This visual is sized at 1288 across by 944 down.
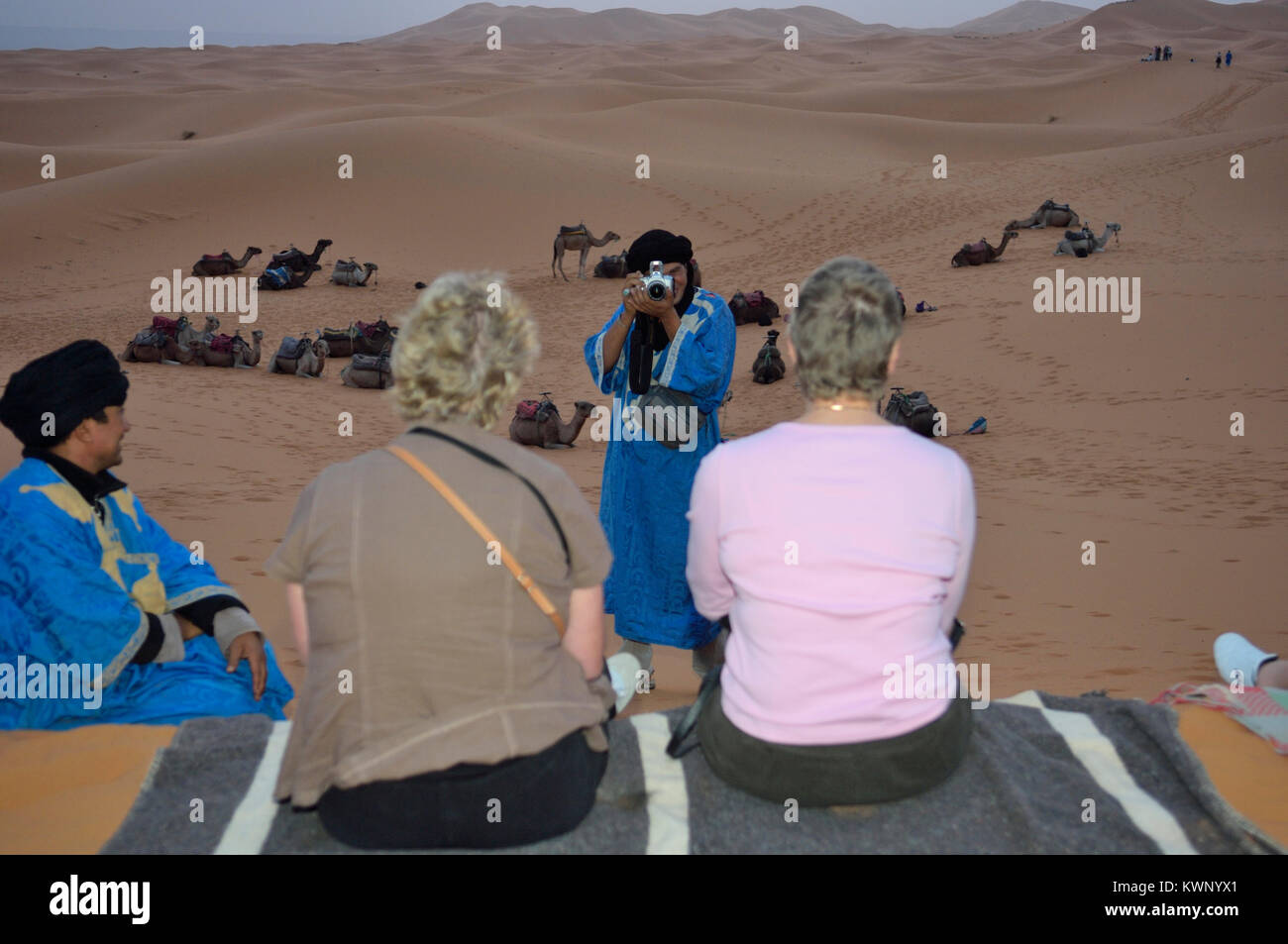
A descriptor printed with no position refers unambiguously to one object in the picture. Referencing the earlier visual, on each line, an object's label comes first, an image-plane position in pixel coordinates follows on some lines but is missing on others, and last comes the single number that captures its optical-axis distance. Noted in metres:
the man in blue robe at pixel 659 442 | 4.84
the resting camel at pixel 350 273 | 19.83
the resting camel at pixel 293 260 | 19.75
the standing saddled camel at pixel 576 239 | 19.94
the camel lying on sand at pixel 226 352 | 14.18
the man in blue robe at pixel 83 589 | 3.66
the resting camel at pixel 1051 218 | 20.94
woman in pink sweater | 2.67
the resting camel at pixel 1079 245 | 17.34
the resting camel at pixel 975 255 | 18.17
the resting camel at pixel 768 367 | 13.53
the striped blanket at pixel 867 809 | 2.84
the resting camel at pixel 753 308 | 16.12
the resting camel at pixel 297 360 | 14.02
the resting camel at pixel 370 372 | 13.38
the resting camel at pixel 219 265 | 19.75
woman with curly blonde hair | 2.54
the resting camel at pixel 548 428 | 10.66
